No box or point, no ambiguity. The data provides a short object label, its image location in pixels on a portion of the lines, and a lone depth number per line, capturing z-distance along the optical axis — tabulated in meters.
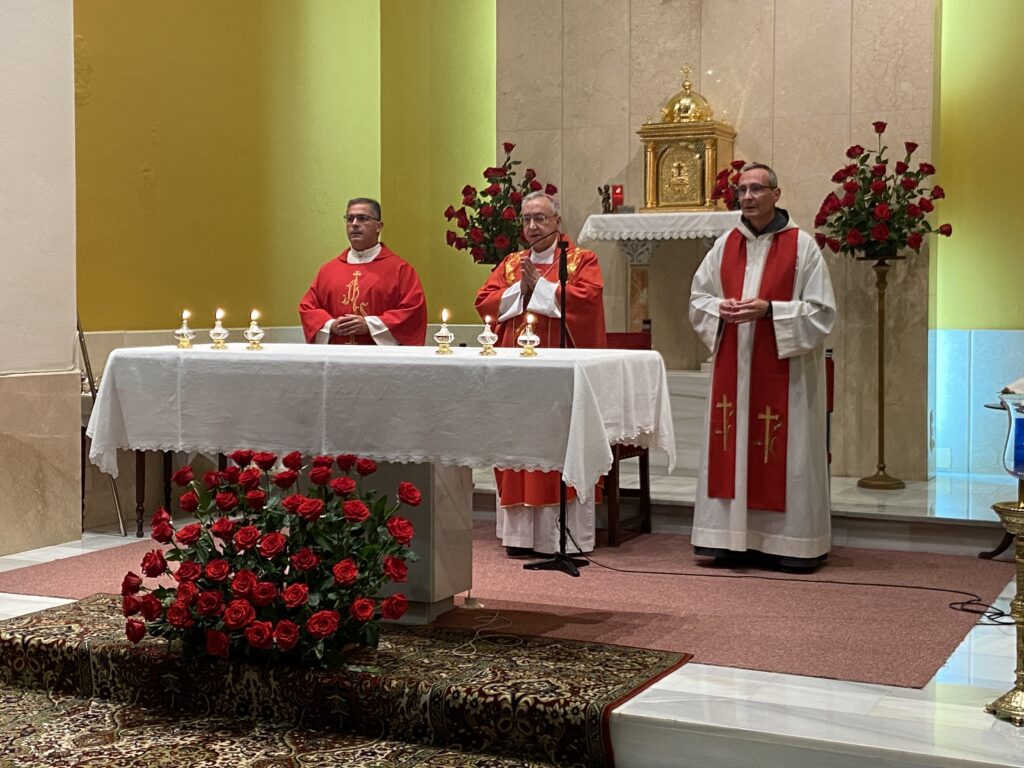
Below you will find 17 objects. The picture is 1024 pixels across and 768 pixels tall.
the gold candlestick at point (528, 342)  5.19
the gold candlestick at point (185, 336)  5.76
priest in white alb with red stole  6.62
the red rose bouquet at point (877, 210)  8.39
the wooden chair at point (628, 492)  7.27
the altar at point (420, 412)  4.88
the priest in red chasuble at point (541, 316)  6.94
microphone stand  5.73
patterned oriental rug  4.36
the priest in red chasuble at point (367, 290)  7.51
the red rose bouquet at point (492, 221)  9.30
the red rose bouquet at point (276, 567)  4.66
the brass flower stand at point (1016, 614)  4.01
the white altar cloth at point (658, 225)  8.95
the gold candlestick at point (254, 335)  5.82
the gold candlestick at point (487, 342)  5.25
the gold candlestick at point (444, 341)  5.38
